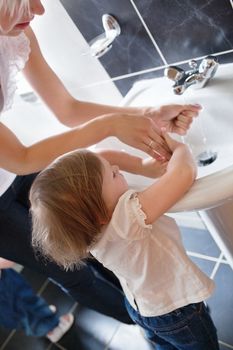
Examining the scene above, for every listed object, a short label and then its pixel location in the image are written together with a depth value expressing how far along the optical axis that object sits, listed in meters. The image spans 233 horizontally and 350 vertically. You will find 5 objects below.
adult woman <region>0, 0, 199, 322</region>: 0.84
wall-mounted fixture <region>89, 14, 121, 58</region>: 1.11
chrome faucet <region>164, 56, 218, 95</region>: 0.93
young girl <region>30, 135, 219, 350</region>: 0.77
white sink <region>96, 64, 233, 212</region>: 0.96
